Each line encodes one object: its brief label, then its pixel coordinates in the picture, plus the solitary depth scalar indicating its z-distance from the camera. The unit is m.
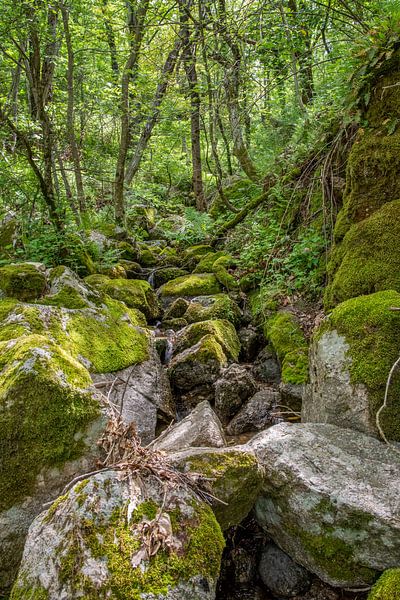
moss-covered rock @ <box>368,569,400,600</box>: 2.25
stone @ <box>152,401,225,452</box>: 3.46
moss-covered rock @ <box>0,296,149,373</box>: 4.39
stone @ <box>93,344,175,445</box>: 4.39
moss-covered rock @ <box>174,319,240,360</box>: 5.84
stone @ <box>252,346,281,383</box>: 5.53
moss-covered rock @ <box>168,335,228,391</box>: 5.41
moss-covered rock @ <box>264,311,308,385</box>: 4.70
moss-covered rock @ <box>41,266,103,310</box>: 5.33
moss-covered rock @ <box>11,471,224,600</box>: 1.93
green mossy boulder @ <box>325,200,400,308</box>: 4.11
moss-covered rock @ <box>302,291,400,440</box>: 3.16
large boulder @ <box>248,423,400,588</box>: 2.51
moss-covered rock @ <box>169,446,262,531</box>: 2.57
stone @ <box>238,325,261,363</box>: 6.18
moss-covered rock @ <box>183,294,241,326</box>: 6.83
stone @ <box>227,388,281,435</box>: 4.62
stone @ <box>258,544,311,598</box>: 2.77
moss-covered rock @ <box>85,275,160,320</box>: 7.27
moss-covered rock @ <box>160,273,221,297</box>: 8.27
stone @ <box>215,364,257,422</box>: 4.88
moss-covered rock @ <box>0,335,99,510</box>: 2.70
